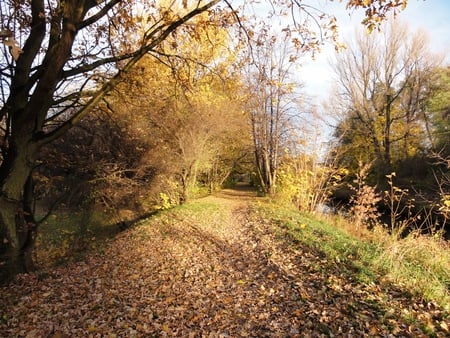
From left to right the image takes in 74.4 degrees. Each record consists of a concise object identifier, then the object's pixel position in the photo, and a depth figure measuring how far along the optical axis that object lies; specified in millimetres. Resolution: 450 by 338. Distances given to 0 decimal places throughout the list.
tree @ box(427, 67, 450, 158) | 20031
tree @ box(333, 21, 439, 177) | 22688
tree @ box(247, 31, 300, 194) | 16016
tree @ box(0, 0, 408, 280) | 4246
